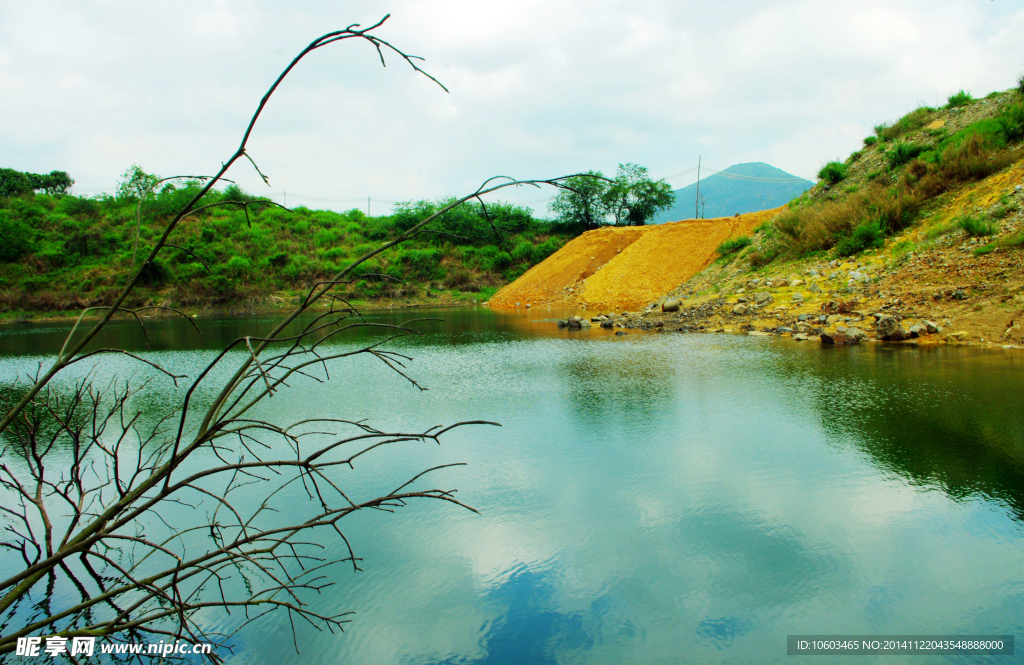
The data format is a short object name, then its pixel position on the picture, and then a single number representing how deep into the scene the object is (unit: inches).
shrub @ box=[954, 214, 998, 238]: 395.5
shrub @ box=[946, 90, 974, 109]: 618.0
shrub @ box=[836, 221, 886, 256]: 484.1
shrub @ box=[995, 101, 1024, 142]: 482.3
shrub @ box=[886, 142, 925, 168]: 567.8
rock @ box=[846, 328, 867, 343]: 369.4
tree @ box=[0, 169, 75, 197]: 1312.7
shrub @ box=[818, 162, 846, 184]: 657.0
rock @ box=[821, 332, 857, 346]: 369.4
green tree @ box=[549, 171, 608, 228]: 1366.9
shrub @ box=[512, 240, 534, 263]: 1250.0
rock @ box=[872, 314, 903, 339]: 364.8
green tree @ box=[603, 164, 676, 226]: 1337.4
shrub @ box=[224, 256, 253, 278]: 1050.7
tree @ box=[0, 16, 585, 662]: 61.7
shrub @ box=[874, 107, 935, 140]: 643.9
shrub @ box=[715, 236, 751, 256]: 731.4
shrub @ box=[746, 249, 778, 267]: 608.7
